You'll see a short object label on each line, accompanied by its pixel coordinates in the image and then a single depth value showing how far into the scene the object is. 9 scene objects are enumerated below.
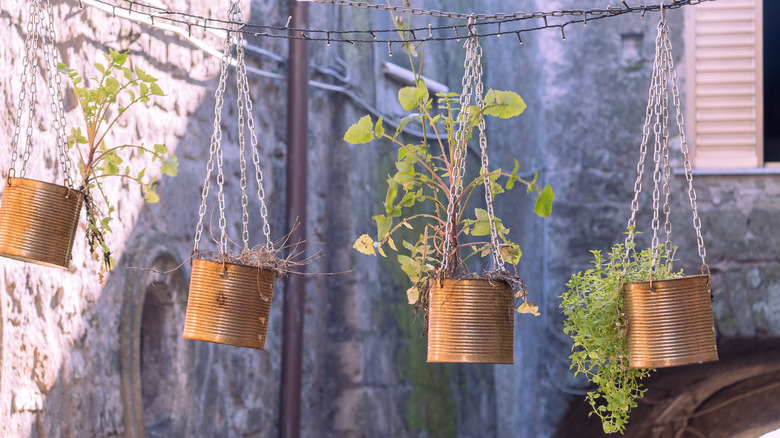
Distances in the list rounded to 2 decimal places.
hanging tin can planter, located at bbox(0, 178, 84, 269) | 4.34
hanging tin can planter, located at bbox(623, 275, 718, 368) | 4.11
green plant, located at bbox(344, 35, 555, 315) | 4.39
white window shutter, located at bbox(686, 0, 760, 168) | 11.32
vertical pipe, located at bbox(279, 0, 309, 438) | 8.05
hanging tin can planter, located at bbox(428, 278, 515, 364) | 4.16
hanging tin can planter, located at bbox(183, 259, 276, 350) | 4.43
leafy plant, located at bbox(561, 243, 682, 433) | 4.45
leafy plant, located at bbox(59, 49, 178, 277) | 4.64
